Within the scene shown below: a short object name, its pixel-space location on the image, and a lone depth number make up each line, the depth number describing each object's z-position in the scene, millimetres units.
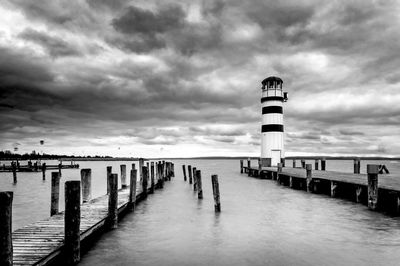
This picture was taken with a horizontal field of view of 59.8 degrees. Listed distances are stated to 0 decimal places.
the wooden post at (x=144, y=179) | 18136
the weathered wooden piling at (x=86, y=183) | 14454
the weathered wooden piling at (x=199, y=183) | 18000
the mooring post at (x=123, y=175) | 20891
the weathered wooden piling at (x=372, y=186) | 13008
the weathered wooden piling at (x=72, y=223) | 7109
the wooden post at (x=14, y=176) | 33150
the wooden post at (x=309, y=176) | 20719
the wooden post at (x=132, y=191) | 14387
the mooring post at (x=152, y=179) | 22478
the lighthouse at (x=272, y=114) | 27688
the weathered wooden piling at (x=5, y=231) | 4708
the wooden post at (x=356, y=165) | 26939
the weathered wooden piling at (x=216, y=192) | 14258
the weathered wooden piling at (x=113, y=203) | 10422
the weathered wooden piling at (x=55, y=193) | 12320
